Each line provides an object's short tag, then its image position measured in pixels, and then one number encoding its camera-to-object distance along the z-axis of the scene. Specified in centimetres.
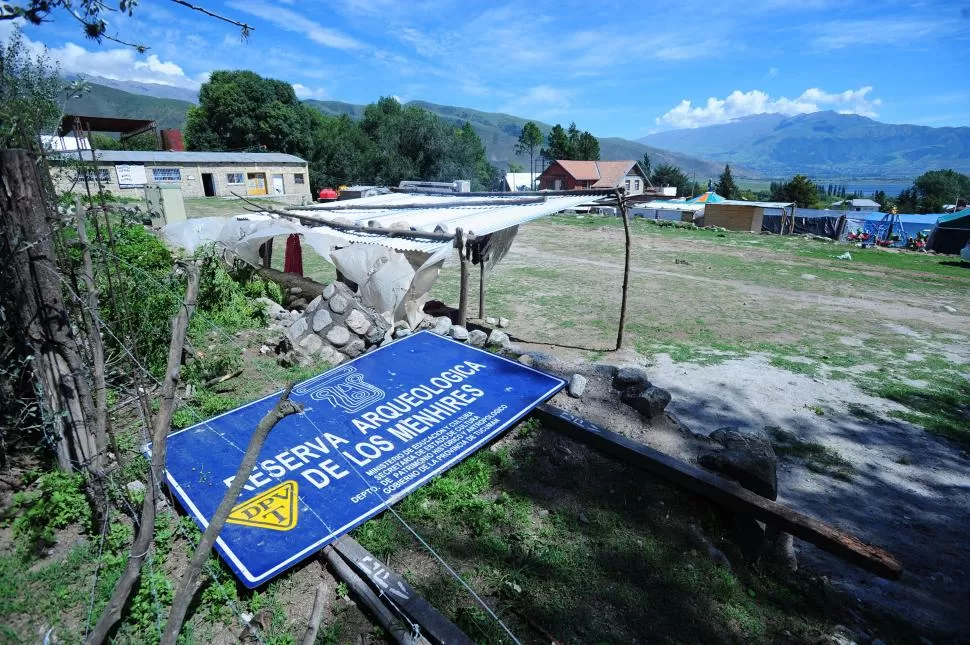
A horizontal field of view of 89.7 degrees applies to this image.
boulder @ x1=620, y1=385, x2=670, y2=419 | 540
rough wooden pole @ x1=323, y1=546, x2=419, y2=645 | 282
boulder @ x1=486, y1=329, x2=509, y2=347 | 742
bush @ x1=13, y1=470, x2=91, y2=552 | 335
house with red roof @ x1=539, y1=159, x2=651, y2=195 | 5553
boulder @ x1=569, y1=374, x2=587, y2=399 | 558
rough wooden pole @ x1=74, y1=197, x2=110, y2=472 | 293
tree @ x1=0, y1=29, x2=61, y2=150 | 321
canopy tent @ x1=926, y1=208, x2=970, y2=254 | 2760
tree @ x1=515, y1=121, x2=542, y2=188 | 7289
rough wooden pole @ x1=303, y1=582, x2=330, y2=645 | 195
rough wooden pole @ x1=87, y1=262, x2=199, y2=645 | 198
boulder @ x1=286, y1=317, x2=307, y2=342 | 685
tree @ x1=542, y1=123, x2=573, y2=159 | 6475
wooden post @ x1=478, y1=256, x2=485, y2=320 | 1022
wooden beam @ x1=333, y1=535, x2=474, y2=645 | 276
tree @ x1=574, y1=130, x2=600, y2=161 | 6397
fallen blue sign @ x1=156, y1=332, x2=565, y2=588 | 348
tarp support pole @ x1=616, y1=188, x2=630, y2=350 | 846
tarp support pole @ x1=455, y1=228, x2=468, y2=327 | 778
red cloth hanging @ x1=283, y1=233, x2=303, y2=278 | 1127
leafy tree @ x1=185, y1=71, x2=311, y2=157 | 4406
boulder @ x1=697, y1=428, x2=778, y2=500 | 416
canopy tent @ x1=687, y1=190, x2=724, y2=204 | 4506
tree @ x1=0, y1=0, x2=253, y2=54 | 341
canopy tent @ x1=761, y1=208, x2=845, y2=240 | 3260
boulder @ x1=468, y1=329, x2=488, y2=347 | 734
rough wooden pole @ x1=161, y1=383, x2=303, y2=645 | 171
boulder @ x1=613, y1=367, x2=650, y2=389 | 575
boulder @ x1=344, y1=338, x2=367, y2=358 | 693
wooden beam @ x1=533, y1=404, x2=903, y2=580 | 326
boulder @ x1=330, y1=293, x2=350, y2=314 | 714
